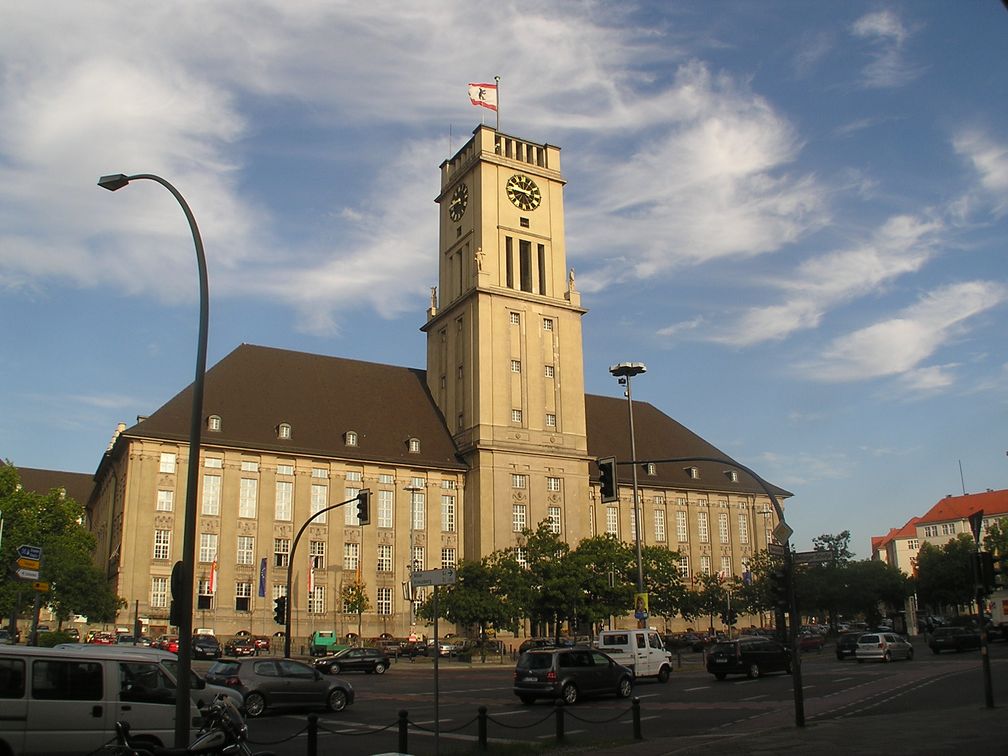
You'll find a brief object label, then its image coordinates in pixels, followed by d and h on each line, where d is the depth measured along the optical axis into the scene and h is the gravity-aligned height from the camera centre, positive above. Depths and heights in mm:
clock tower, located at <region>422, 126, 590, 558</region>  74562 +20210
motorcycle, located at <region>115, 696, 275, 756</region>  9242 -1494
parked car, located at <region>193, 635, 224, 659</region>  47281 -2747
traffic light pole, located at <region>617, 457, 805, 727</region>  19281 -1079
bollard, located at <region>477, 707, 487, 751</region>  16156 -2319
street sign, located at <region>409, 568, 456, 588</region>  15477 +229
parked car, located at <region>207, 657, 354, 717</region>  23109 -2291
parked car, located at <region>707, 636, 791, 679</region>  36281 -2805
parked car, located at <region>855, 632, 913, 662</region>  44156 -3030
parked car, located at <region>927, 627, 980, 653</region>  52188 -3085
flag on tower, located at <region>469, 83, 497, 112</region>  73950 +38843
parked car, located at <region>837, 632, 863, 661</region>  49916 -3240
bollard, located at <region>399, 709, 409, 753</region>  14009 -2003
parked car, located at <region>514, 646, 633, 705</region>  26500 -2467
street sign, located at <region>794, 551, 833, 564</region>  21219 +625
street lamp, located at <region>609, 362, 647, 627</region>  44950 +10445
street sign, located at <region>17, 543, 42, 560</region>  23339 +1123
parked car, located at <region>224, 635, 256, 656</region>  51719 -2988
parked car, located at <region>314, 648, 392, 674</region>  45750 -3353
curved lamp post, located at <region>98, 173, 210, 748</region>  13023 +1139
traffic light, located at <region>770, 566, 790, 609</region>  20814 -7
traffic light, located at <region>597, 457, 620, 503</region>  28078 +3210
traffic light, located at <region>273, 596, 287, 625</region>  37000 -681
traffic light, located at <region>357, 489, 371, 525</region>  36062 +3302
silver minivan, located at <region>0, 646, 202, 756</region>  13258 -1531
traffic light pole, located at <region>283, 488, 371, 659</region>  36156 +3335
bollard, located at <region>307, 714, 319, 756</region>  14359 -2209
